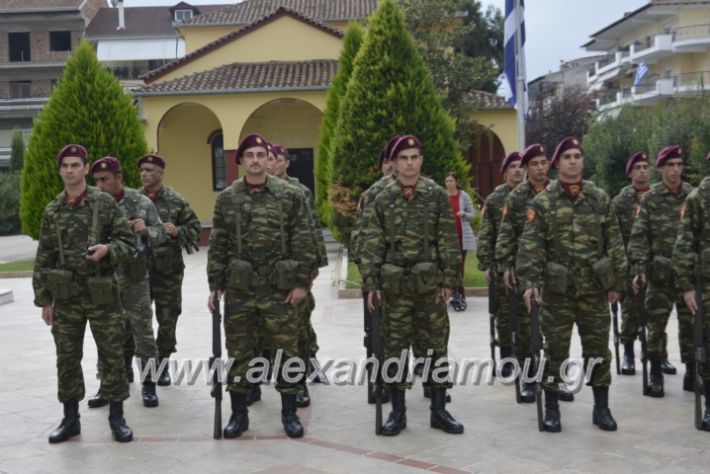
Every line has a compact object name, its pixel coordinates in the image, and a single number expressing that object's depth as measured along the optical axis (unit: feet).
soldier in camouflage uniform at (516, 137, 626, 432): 22.11
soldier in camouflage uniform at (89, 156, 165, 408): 25.57
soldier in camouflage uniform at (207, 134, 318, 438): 22.30
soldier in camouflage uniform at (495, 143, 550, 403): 25.86
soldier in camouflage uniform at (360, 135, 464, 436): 22.39
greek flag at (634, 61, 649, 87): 166.76
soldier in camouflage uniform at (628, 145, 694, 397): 25.79
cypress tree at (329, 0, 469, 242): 57.47
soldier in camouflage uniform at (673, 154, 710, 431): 22.25
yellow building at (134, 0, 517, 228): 96.84
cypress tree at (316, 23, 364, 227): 75.72
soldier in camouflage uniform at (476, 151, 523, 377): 28.19
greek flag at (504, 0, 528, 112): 59.31
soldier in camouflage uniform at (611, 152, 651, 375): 28.60
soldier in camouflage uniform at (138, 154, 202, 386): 27.45
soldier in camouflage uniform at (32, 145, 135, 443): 21.98
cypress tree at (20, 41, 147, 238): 73.26
